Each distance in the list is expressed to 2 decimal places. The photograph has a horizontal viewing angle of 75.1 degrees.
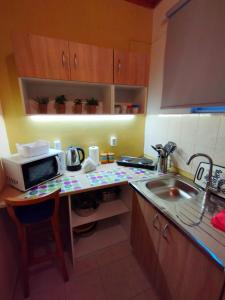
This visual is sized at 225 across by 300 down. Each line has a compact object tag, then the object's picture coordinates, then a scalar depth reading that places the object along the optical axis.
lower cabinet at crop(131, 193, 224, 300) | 0.76
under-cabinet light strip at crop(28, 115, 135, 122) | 1.58
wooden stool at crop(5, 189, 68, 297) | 1.00
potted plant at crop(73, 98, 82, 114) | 1.54
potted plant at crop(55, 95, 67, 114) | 1.47
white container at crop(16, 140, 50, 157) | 1.28
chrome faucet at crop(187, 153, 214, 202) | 1.12
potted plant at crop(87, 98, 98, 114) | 1.59
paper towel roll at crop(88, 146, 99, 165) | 1.74
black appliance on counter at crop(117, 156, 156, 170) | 1.73
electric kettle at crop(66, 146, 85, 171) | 1.61
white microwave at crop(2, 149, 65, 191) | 1.19
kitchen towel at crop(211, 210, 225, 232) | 0.85
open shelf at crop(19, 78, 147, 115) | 1.41
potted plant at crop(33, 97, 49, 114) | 1.42
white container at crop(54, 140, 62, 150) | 1.64
